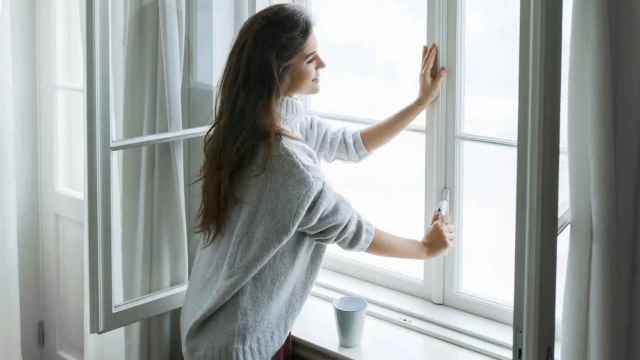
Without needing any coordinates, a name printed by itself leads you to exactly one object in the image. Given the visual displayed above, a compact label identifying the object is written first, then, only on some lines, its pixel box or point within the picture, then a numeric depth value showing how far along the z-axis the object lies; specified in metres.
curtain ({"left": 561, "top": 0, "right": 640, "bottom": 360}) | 1.62
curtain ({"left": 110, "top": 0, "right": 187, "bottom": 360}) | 2.15
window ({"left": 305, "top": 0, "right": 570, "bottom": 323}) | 2.18
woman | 1.91
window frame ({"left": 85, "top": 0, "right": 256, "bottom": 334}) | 2.01
